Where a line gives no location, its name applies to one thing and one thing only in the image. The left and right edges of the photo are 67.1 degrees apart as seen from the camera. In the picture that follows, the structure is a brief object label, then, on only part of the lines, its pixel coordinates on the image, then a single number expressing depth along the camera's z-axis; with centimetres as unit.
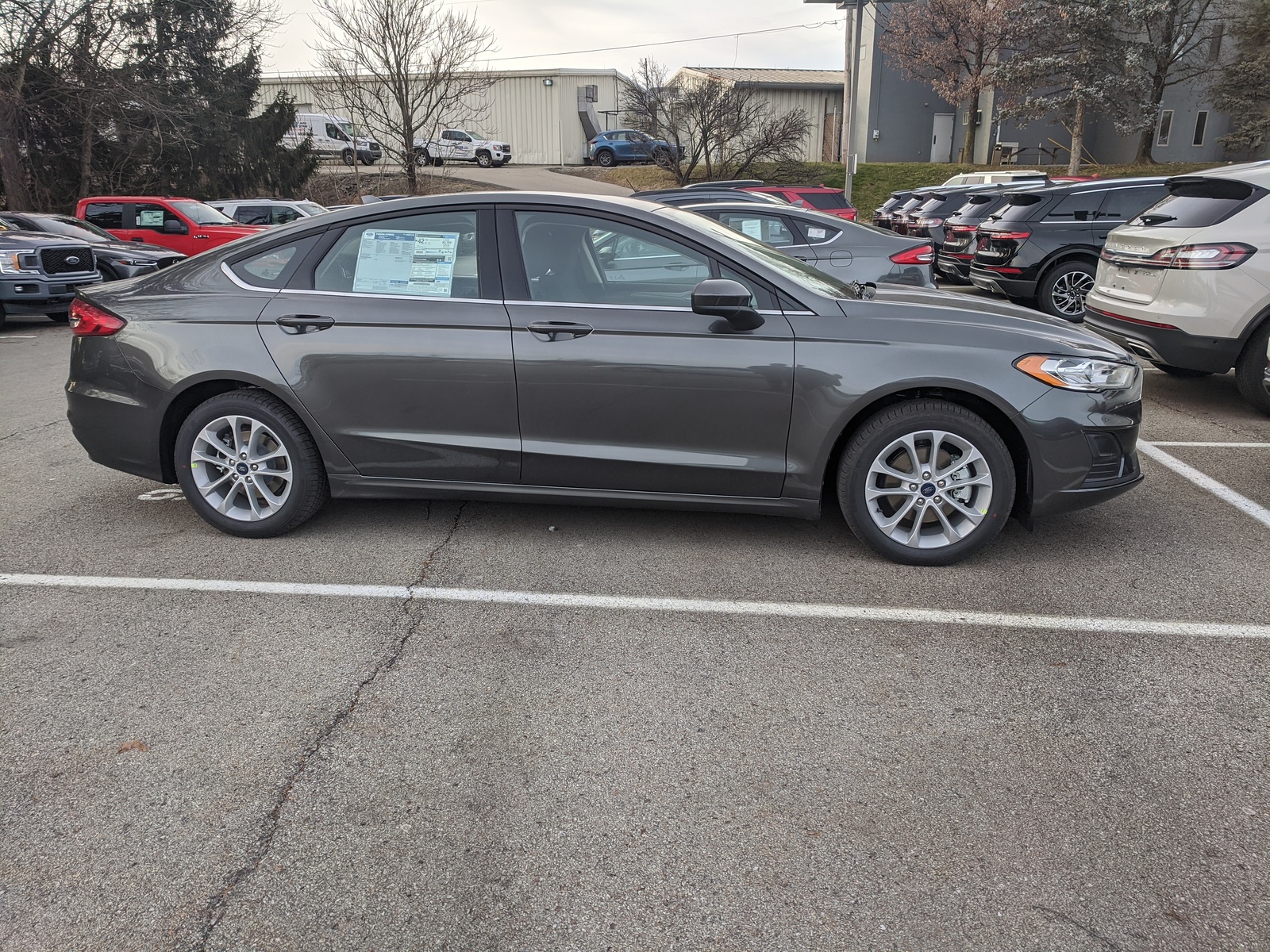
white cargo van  3541
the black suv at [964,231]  1380
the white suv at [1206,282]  672
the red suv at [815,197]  1408
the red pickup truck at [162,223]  1742
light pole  2381
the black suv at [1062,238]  1134
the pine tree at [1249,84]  2800
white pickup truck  3722
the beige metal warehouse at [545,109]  4109
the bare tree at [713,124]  2747
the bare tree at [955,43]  3170
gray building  3262
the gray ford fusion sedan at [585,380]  420
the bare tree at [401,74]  2655
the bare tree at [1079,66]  2923
